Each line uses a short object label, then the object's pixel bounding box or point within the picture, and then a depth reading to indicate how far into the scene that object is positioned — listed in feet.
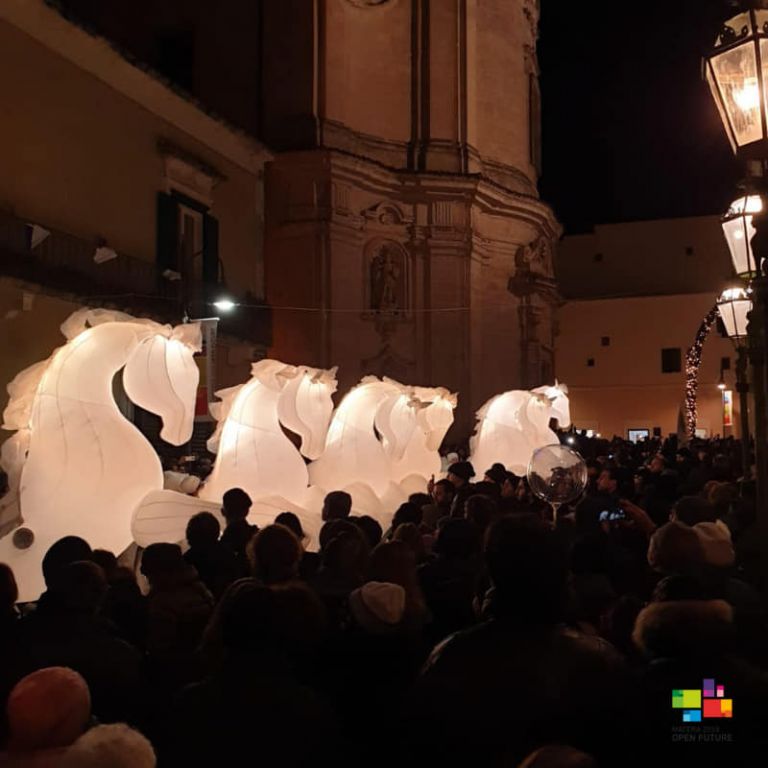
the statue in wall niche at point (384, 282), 83.15
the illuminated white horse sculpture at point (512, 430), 53.72
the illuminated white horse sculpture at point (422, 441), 44.21
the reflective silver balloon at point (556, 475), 26.14
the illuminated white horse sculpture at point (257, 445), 31.37
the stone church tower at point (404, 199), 78.79
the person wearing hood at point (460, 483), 24.64
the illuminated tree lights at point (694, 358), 56.81
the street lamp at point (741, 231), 22.72
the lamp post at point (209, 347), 57.62
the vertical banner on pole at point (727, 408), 116.67
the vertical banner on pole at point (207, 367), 54.31
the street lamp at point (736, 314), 32.94
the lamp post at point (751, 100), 15.99
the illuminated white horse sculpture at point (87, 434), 24.22
